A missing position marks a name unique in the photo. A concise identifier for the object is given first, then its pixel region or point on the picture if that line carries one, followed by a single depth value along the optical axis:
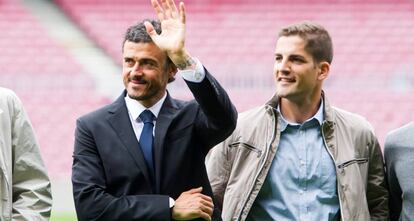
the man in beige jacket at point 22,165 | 7.67
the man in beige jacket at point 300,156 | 8.20
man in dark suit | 7.50
